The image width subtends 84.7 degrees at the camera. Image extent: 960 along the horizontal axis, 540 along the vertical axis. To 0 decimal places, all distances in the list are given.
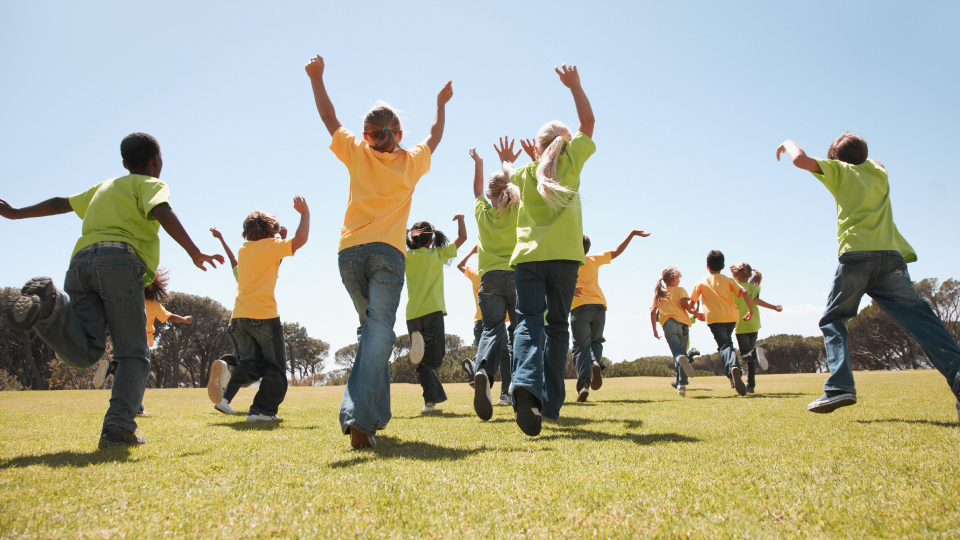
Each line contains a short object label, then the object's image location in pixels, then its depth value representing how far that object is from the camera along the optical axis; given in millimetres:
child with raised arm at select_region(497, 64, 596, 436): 4082
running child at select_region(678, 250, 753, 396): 9219
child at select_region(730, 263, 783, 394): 9016
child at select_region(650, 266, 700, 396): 9633
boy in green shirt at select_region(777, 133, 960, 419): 4137
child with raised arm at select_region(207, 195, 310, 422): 5625
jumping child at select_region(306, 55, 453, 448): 3462
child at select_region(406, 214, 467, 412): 6754
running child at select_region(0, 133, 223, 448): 3432
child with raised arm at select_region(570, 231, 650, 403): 7707
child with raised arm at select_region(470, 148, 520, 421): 5453
